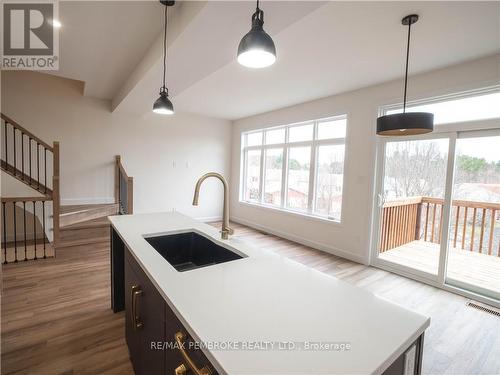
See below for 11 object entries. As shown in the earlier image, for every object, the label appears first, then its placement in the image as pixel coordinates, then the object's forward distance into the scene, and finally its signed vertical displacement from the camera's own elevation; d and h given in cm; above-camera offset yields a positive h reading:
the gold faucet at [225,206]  144 -21
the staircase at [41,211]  355 -76
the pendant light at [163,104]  237 +64
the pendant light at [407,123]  171 +41
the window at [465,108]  267 +88
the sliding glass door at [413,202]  314 -31
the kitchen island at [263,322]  63 -47
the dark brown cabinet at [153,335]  77 -68
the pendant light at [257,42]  113 +62
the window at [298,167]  429 +17
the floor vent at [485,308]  251 -131
